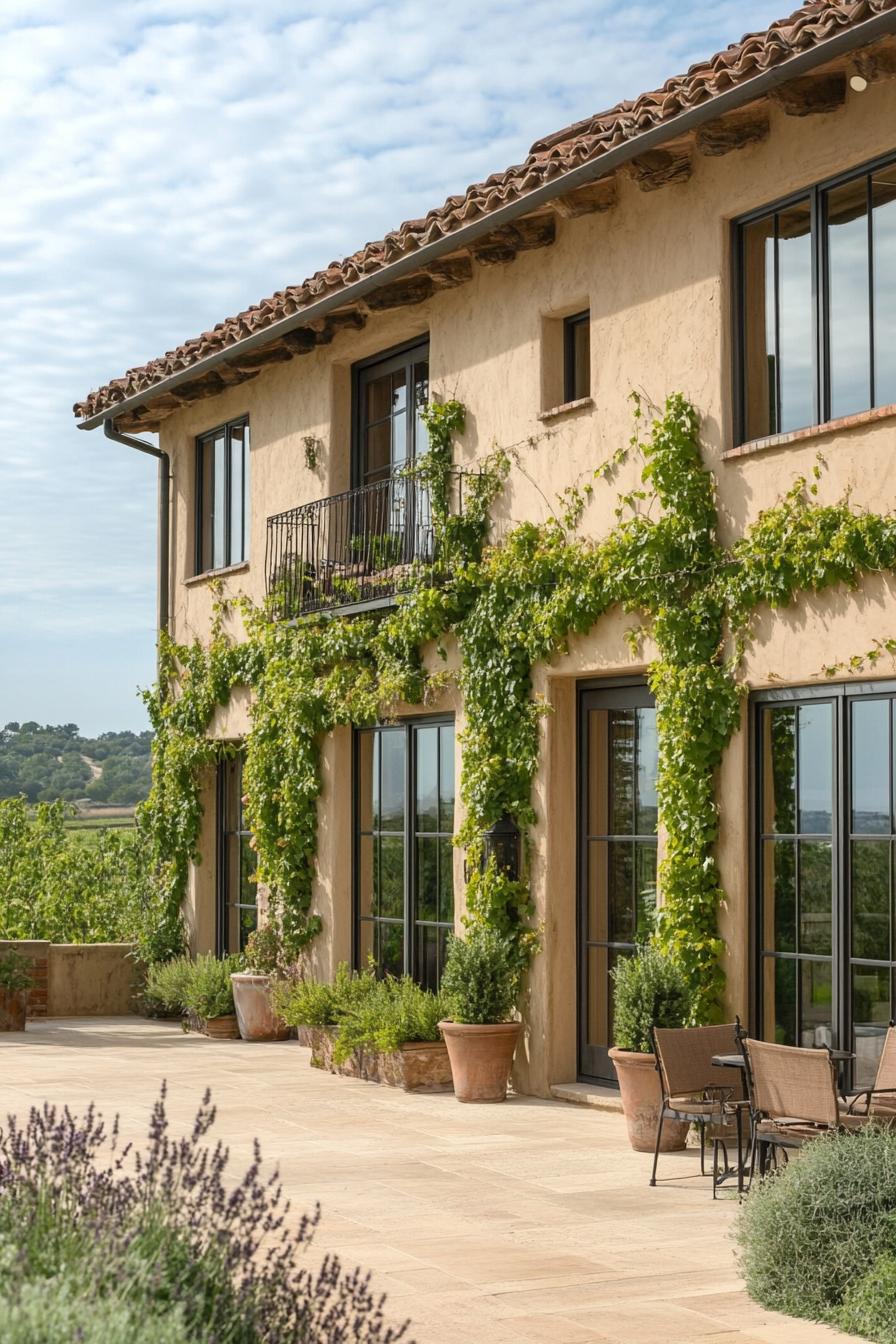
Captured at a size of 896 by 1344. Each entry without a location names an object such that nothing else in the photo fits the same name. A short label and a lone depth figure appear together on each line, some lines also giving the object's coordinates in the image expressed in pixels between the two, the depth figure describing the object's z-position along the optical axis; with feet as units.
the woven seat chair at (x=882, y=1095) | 26.35
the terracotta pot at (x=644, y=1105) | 32.09
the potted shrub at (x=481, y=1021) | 37.91
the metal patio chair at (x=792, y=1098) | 25.05
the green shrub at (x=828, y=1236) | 20.54
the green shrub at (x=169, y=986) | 53.78
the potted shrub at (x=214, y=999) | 51.49
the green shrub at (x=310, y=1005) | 43.83
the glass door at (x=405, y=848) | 43.34
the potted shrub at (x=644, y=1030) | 32.17
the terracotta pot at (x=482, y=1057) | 37.83
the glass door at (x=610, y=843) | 36.68
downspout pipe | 59.77
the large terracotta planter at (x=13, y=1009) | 51.67
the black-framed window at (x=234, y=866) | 54.90
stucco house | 30.55
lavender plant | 12.48
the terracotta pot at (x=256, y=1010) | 49.87
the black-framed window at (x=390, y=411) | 46.19
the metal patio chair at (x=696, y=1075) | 28.96
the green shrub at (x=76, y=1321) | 11.94
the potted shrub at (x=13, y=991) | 51.70
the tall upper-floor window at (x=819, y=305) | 30.66
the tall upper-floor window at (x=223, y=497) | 55.77
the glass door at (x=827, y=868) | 30.04
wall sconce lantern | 39.29
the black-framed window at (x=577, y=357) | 39.73
